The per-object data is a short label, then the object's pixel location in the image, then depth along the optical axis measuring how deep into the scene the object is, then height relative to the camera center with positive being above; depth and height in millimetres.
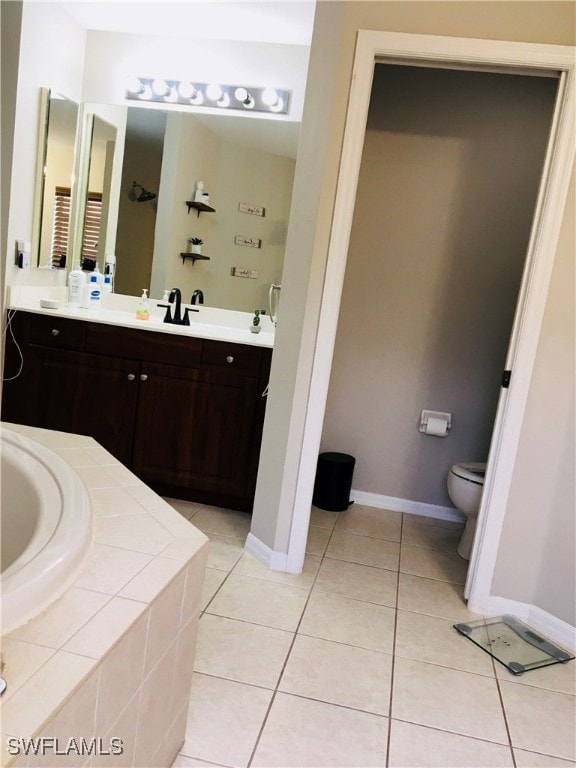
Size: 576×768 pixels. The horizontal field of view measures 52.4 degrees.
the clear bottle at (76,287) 3316 -162
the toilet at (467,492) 2661 -827
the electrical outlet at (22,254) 3066 -17
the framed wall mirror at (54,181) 3170 +405
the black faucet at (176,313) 3113 -222
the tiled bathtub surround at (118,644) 836 -604
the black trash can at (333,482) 3102 -995
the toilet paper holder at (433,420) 3174 -607
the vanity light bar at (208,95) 3107 +956
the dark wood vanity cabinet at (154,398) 2773 -635
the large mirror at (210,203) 3137 +384
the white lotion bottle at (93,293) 3312 -186
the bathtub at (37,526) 970 -542
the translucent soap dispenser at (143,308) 3221 -225
